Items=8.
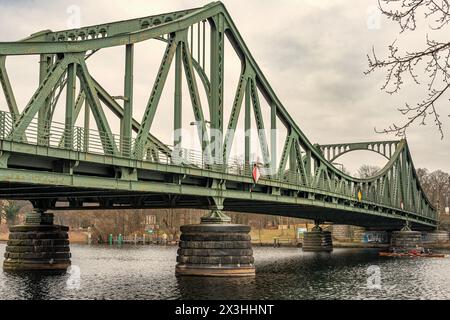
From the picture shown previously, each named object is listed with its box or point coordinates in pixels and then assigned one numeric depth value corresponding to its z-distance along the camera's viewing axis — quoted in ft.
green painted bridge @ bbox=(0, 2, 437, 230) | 101.35
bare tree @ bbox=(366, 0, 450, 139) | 39.99
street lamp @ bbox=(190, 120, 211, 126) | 142.92
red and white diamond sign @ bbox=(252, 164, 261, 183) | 156.46
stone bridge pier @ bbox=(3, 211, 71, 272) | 167.43
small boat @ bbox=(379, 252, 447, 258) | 295.05
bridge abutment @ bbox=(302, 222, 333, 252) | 355.36
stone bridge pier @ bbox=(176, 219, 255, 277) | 142.51
